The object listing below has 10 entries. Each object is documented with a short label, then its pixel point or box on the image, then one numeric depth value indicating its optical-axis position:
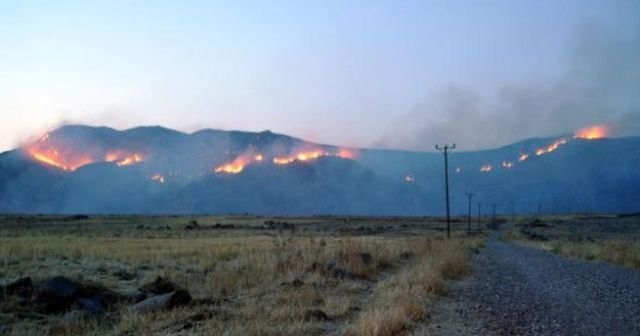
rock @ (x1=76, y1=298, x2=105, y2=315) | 13.27
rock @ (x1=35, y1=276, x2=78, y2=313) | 13.73
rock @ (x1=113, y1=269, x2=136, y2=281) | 20.82
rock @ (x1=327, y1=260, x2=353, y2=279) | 19.92
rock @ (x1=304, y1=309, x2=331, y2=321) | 12.24
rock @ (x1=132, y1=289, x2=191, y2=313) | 13.10
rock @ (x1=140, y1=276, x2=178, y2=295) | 16.63
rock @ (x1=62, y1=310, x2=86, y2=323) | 12.27
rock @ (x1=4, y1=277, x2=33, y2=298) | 14.41
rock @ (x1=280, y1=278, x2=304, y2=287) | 17.47
